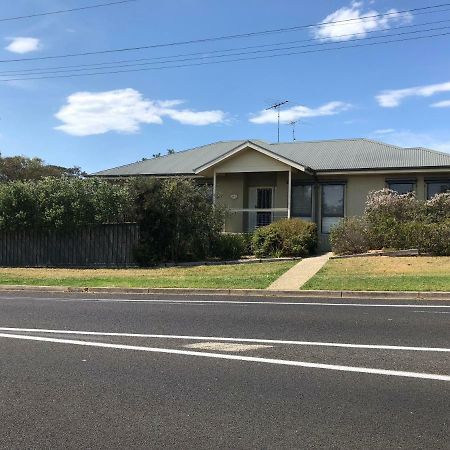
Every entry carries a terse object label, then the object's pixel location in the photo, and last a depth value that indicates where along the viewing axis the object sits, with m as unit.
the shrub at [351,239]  21.75
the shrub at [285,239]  22.17
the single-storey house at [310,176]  24.70
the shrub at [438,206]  22.11
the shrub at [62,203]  22.72
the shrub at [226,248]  23.02
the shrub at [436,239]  19.52
